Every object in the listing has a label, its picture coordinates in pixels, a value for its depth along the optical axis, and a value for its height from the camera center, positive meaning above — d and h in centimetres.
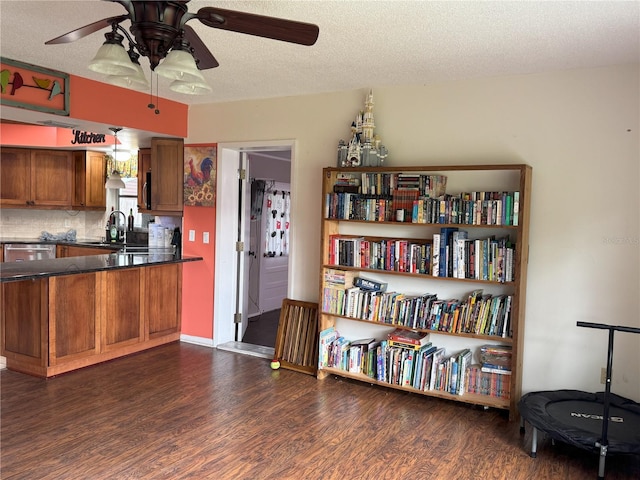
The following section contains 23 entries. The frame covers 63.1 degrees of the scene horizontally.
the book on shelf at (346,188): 430 +21
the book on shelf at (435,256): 389 -30
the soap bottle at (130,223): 711 -22
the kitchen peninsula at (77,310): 422 -92
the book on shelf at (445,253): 386 -27
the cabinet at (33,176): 680 +36
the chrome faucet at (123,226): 700 -27
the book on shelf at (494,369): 375 -109
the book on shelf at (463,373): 387 -116
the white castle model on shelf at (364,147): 425 +56
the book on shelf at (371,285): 437 -59
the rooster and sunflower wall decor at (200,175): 533 +35
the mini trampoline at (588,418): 281 -118
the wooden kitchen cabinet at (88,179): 692 +35
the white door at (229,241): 530 -32
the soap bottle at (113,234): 695 -38
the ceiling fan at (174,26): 201 +74
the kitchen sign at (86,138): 622 +83
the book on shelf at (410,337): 405 -96
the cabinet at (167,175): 546 +35
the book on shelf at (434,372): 396 -118
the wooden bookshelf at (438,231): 367 -17
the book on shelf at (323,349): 442 -115
